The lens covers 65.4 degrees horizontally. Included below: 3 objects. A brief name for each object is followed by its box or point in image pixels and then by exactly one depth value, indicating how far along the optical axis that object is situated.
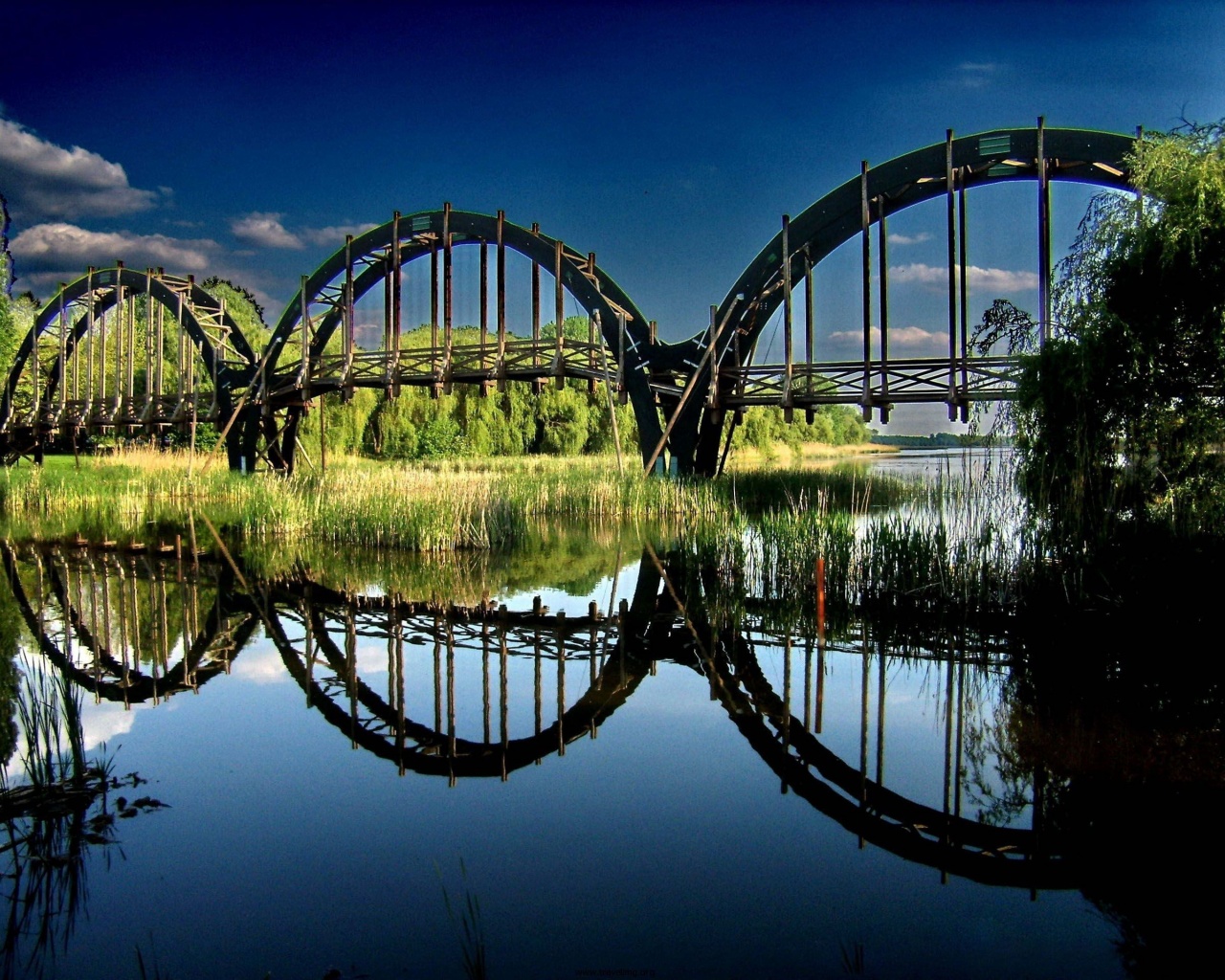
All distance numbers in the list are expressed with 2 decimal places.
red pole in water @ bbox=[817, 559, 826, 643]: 8.48
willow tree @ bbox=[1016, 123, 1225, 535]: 8.13
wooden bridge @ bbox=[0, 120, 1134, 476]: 17.00
